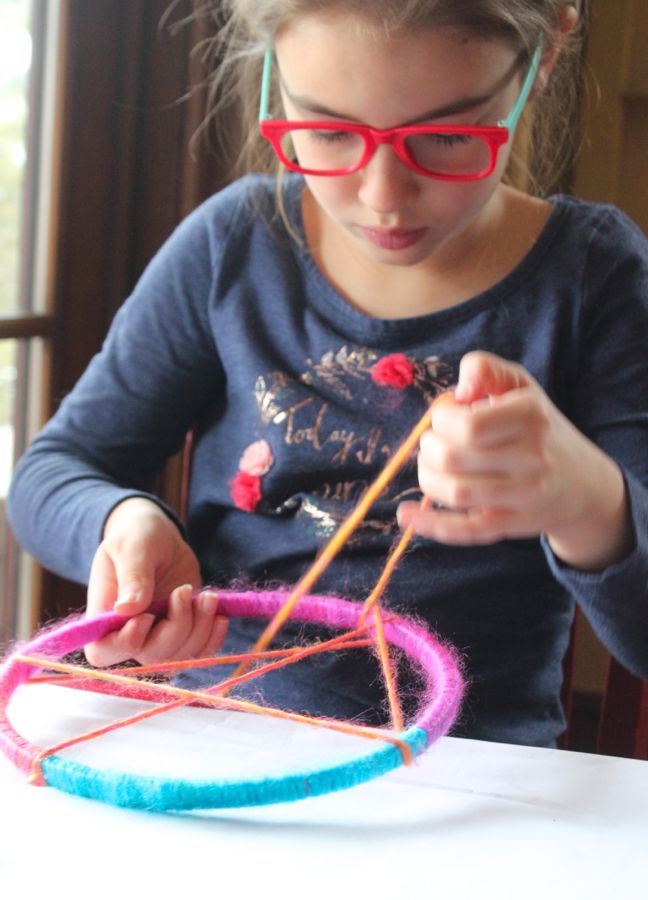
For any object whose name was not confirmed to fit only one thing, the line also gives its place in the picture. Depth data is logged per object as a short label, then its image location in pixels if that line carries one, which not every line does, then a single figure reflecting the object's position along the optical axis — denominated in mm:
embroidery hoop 504
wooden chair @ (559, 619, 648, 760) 881
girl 732
